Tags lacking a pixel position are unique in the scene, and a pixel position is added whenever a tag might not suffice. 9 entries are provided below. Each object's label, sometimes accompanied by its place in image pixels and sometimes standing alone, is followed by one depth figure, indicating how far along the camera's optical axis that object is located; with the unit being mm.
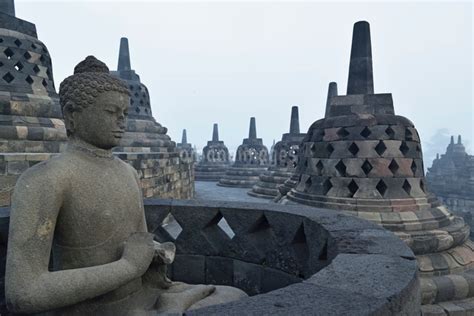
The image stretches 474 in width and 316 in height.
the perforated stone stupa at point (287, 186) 8477
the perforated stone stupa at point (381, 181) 4973
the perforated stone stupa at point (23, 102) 4781
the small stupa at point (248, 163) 18734
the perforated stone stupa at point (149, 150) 7904
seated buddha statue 1559
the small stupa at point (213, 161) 22609
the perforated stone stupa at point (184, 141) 34769
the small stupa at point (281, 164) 14414
